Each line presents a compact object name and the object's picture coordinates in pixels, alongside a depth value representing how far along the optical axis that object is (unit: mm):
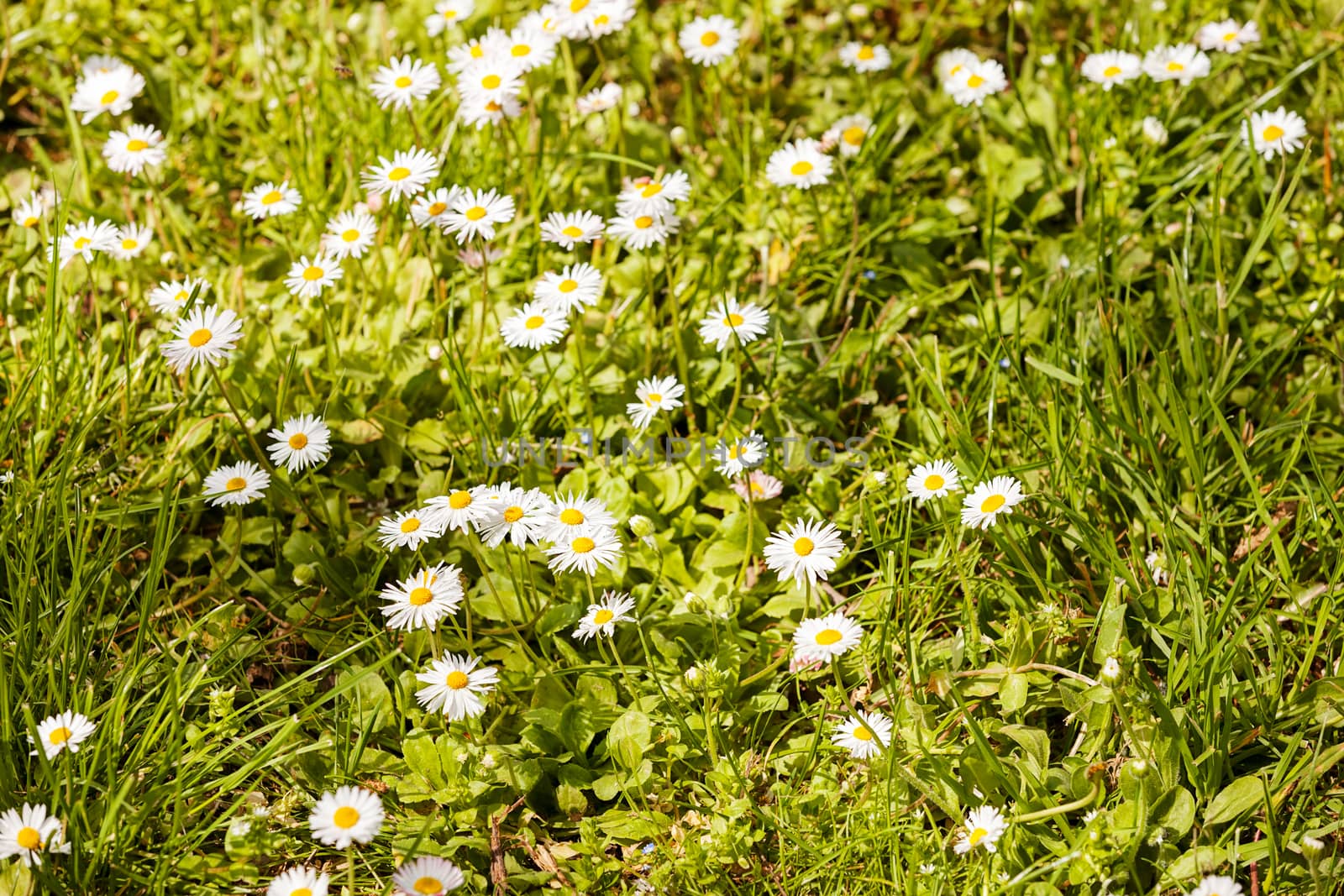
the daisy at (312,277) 2691
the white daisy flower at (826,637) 2109
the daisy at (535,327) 2615
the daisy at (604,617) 2197
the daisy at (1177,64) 3307
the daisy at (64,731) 1939
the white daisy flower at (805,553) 2264
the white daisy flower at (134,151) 3041
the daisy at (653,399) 2572
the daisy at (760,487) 2650
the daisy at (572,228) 2697
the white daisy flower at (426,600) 2176
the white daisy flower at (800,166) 3055
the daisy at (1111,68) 3309
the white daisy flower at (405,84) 3100
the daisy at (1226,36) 3398
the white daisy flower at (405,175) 2725
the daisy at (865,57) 3521
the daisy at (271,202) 2910
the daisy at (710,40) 3400
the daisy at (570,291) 2641
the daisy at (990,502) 2205
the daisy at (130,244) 2945
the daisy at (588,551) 2270
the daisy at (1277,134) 3107
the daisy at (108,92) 3246
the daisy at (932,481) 2314
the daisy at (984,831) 1965
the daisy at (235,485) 2340
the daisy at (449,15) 3477
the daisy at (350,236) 2795
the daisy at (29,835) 1824
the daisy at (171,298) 2758
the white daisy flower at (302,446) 2459
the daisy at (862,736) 2117
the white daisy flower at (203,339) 2422
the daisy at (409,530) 2217
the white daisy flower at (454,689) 2107
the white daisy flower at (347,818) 1812
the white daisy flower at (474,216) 2658
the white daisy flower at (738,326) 2619
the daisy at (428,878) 1831
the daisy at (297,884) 1823
